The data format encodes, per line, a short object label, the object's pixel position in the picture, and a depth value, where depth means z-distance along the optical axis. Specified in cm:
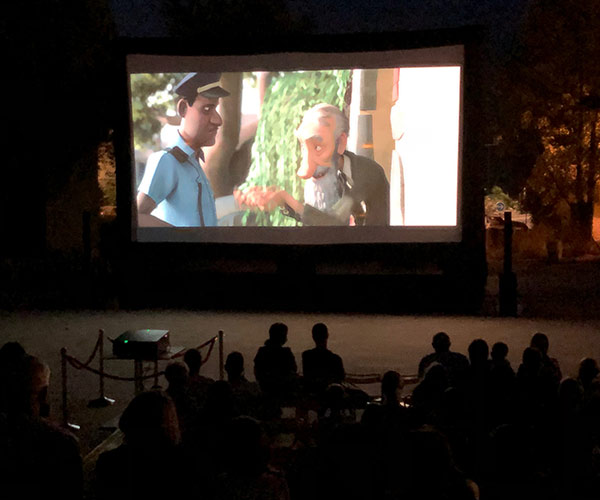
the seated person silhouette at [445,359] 600
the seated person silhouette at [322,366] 606
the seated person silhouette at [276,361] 577
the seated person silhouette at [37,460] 298
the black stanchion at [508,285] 1323
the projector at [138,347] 695
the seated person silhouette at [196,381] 511
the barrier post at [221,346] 767
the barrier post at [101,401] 771
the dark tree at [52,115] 1808
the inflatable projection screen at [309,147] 1354
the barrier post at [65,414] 688
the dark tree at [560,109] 2661
